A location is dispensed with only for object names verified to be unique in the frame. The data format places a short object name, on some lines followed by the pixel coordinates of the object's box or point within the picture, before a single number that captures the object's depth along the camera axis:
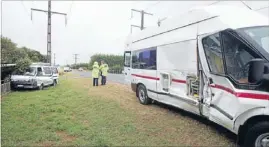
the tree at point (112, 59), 91.18
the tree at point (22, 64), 17.67
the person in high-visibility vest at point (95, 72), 18.14
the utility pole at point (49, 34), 27.88
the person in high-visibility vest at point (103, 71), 18.75
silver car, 17.05
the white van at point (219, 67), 4.50
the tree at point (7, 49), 17.53
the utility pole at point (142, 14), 34.70
